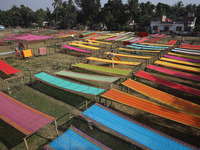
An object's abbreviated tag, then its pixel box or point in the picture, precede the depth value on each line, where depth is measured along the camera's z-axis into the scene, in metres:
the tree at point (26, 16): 65.32
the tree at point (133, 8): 45.31
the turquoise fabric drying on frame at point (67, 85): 7.76
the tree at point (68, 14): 58.88
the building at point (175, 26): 36.60
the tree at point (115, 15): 47.84
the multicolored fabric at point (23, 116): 5.05
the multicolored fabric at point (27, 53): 15.70
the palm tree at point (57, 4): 57.78
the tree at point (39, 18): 70.10
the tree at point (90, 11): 54.28
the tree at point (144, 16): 46.72
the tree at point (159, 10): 52.54
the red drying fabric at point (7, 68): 10.47
